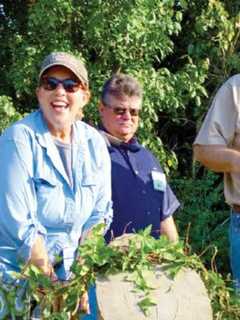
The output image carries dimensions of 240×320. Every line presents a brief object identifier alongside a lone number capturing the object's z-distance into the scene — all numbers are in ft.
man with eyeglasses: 17.82
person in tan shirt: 16.60
